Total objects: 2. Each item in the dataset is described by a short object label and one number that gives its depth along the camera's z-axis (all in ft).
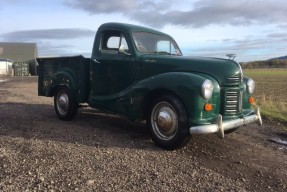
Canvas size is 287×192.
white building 95.06
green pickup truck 11.67
